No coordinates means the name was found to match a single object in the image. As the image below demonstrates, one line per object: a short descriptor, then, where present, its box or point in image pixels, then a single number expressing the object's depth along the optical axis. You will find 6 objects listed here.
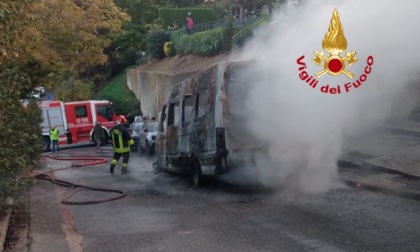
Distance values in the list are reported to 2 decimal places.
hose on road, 10.88
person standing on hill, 33.94
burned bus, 9.94
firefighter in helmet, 15.73
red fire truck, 30.02
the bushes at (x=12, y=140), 7.90
